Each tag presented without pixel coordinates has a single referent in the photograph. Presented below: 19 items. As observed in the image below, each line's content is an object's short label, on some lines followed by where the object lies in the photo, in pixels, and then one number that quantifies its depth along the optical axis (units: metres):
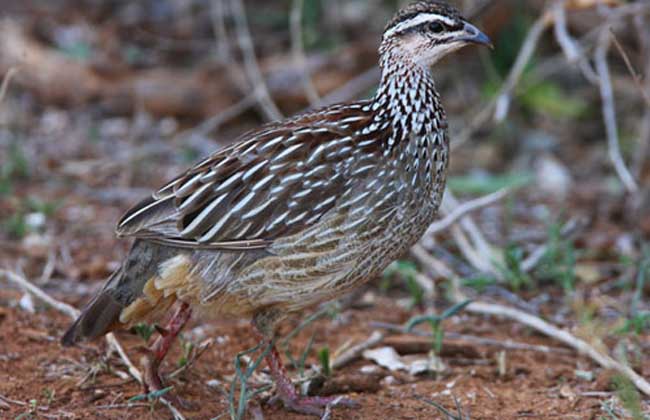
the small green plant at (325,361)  9.89
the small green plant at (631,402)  6.94
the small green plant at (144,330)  9.67
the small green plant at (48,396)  9.21
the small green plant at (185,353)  9.70
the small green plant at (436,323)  9.92
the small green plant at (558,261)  11.97
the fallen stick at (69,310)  9.69
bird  8.95
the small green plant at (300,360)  9.84
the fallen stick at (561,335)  9.29
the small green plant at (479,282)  11.82
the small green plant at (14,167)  15.56
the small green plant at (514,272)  12.41
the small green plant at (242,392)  8.33
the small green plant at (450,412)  8.50
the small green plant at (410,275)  12.10
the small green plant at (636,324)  10.65
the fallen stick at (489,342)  10.95
